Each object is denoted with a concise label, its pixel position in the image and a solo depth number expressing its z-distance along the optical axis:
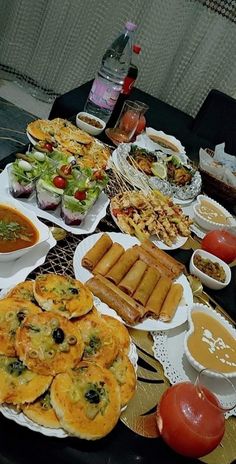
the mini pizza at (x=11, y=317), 0.79
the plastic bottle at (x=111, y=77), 1.90
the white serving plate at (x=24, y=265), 0.99
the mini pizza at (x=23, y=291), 0.90
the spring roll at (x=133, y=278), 1.14
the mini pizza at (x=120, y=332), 0.92
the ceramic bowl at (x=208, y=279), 1.31
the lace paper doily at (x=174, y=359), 0.99
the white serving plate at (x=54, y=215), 1.26
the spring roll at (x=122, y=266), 1.16
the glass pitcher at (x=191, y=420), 0.79
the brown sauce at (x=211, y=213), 1.68
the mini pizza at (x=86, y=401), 0.74
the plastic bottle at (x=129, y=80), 2.05
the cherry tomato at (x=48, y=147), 1.46
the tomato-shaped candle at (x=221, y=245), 1.45
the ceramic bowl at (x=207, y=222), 1.62
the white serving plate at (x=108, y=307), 1.06
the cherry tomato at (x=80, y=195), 1.27
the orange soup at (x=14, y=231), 1.04
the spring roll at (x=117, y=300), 1.04
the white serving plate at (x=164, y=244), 1.43
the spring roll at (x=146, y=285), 1.13
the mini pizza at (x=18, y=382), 0.73
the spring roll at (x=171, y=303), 1.11
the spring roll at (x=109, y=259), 1.16
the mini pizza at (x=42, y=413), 0.73
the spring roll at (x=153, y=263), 1.26
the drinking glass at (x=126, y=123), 1.93
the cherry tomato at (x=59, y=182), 1.26
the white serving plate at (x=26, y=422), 0.73
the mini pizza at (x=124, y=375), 0.83
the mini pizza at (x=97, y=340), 0.86
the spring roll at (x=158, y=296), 1.11
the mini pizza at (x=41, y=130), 1.58
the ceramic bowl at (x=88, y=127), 1.84
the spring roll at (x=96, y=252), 1.16
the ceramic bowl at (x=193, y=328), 0.99
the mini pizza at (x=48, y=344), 0.78
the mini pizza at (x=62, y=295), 0.90
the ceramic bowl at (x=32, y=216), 1.10
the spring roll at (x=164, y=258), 1.28
